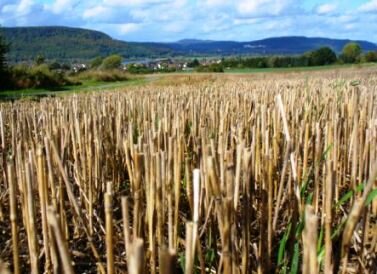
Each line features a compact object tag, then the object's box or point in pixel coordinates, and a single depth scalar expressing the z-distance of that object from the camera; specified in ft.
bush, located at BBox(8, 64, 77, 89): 66.13
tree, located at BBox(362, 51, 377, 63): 124.36
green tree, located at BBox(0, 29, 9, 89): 64.90
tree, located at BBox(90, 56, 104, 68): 168.25
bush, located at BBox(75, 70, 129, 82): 76.98
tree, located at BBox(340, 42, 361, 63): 131.87
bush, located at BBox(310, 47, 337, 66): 131.13
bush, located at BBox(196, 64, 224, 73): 106.64
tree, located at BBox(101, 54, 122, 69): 149.54
